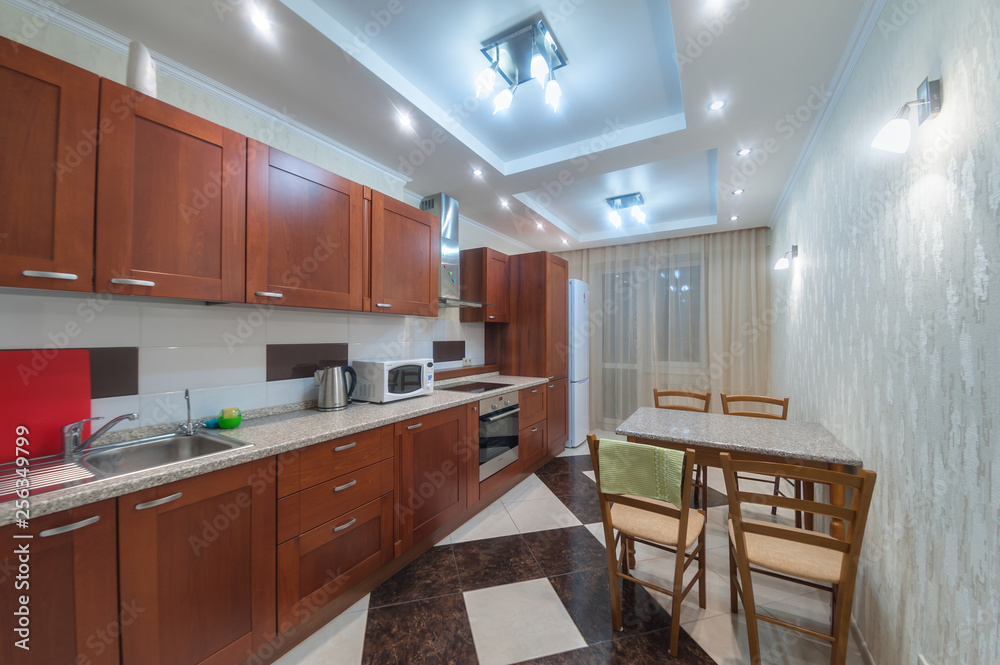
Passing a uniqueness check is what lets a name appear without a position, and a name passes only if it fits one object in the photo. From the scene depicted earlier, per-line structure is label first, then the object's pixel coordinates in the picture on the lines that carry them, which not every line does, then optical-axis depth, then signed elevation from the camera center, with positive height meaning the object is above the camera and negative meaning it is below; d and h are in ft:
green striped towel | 4.85 -1.93
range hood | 10.24 +2.55
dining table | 5.27 -1.80
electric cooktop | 10.39 -1.61
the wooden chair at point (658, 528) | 4.88 -2.94
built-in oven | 9.23 -2.72
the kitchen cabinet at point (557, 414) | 12.76 -2.99
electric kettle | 7.13 -1.08
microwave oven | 7.63 -1.01
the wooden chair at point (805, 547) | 4.00 -2.74
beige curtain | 14.03 +0.66
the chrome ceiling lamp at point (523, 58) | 5.57 +4.66
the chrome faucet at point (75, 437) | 4.42 -1.28
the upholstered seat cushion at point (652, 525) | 5.17 -2.94
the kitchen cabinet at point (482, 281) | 12.00 +1.79
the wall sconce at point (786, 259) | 9.43 +2.08
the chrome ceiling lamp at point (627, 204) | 11.96 +4.45
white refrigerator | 14.19 -1.17
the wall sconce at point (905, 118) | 3.50 +2.16
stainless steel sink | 4.65 -1.64
